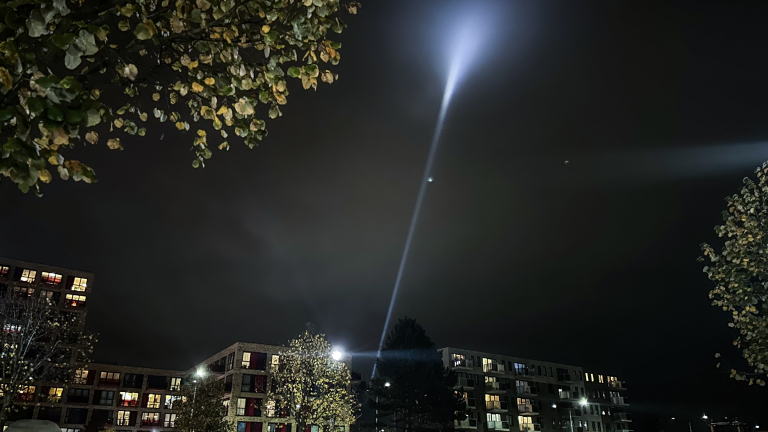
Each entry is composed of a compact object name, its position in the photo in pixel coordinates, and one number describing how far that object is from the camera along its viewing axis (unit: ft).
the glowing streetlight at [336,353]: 137.87
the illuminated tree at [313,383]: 139.95
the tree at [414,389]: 178.50
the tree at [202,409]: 159.74
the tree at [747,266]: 43.45
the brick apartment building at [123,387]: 222.07
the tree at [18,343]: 81.33
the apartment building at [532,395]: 255.91
